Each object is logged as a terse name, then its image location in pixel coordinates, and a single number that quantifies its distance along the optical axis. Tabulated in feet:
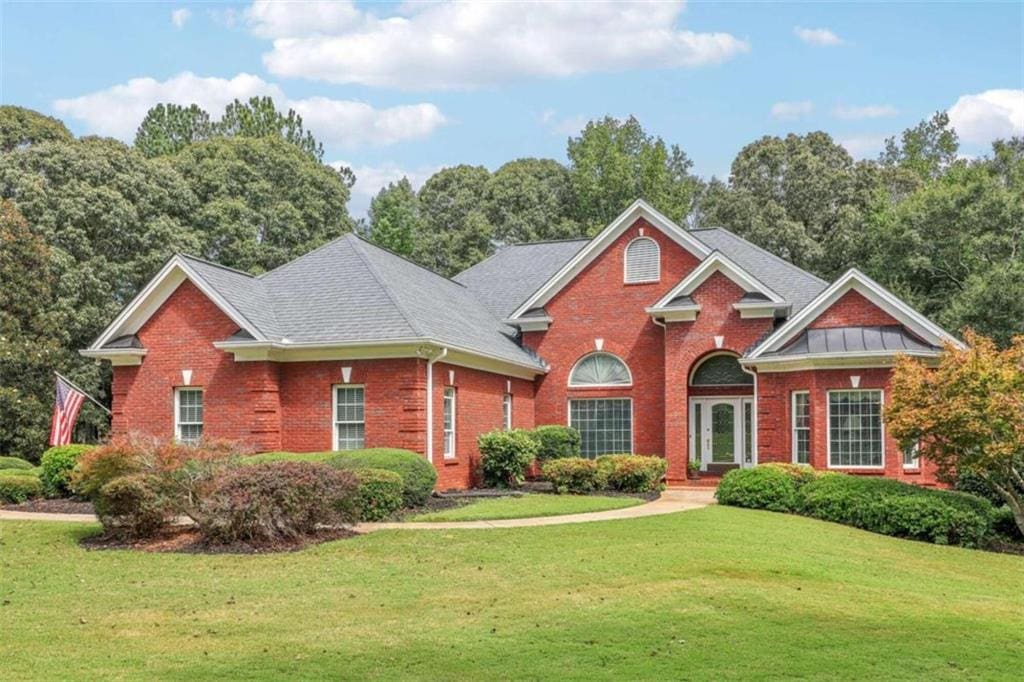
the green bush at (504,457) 83.97
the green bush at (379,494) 61.21
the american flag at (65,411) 82.38
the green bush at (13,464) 84.07
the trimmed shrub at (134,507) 53.21
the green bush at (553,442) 90.74
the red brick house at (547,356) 77.56
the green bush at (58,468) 75.05
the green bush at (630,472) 79.15
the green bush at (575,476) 77.82
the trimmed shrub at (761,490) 67.51
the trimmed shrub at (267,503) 51.49
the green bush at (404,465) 65.82
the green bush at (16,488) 73.87
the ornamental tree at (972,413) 59.31
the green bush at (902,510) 60.13
